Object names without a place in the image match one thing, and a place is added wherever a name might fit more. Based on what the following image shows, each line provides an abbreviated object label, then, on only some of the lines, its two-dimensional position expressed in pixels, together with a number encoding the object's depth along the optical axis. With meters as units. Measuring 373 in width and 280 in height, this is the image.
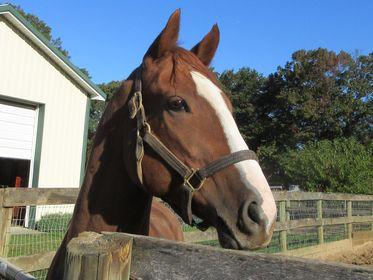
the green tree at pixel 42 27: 41.09
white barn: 11.30
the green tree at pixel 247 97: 44.94
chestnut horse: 1.89
